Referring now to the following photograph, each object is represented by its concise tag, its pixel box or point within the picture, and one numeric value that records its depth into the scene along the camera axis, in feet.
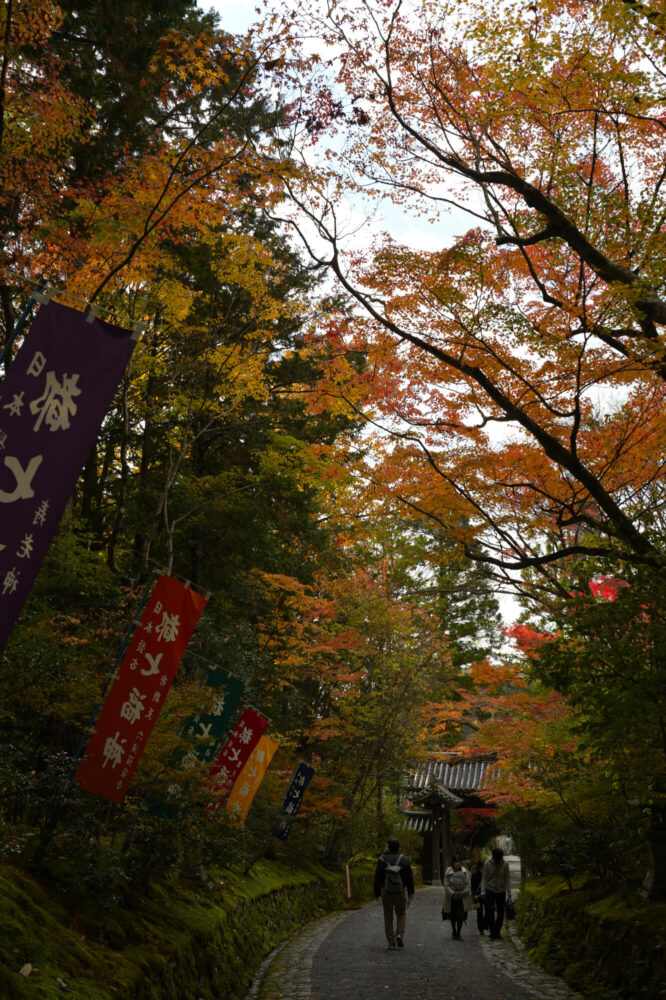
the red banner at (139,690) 22.85
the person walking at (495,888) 43.88
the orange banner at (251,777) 36.96
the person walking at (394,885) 36.60
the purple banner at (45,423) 14.48
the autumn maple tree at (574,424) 26.32
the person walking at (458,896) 44.62
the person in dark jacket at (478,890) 47.47
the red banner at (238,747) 35.78
